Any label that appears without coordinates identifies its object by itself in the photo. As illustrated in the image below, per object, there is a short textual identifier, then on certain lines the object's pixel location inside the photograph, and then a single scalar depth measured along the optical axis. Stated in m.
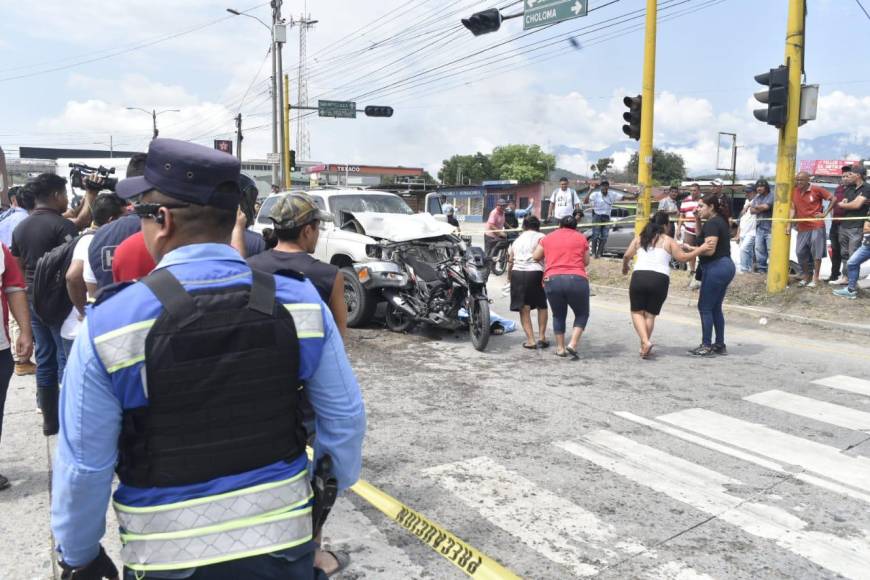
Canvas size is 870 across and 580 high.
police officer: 1.55
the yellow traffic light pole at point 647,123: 12.73
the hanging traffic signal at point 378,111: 26.77
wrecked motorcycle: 8.28
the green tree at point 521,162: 101.50
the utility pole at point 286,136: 27.80
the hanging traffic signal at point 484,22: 14.59
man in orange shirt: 11.23
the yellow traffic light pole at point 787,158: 10.70
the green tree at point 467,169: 109.25
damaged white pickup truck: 9.23
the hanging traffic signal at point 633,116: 13.25
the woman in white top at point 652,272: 7.89
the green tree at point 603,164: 98.06
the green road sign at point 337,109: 27.36
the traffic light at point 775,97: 10.62
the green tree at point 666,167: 92.46
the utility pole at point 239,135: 43.84
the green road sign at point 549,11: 13.48
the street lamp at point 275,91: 28.64
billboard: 67.78
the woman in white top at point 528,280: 8.48
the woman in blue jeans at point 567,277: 8.03
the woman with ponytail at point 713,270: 8.04
